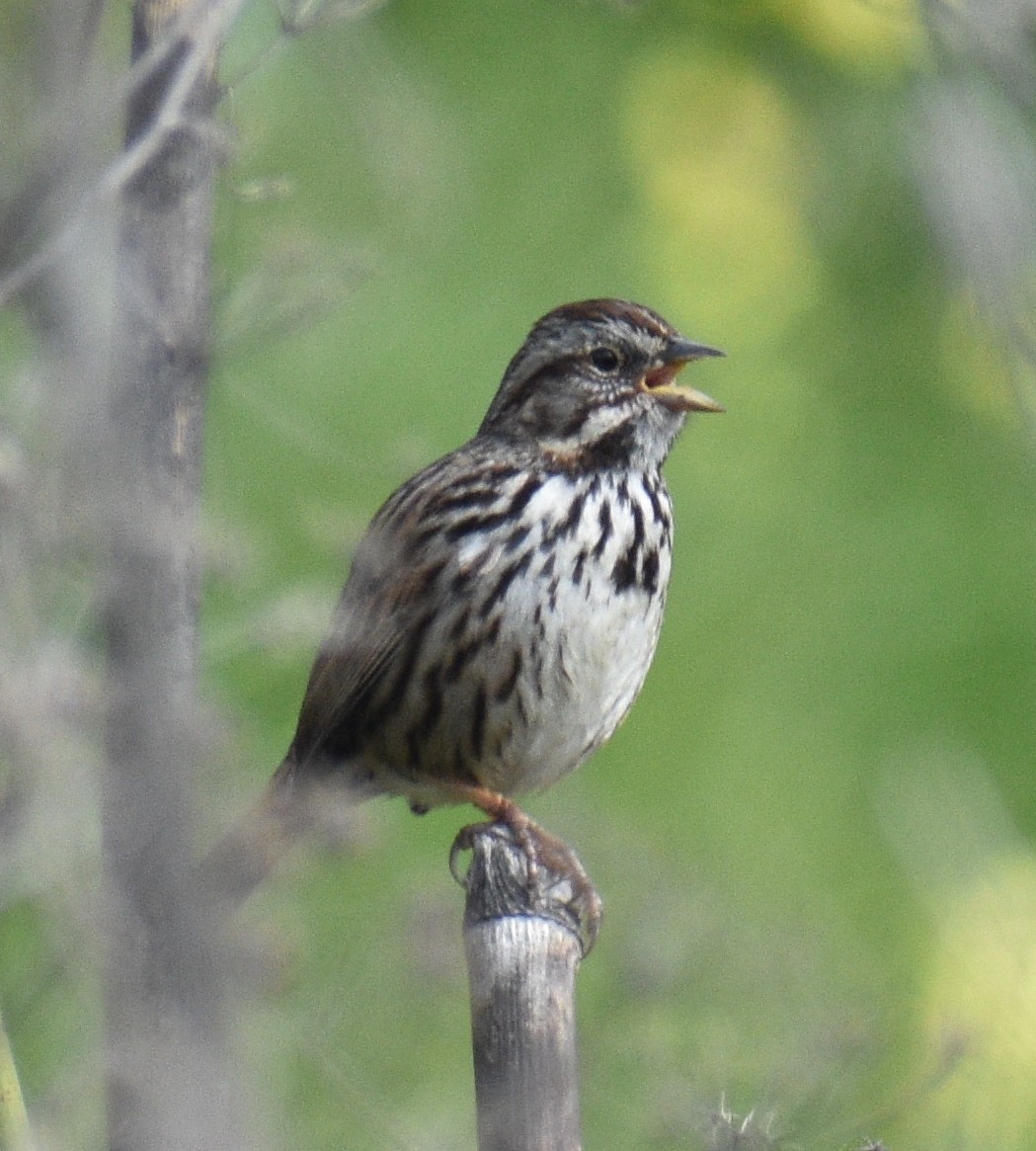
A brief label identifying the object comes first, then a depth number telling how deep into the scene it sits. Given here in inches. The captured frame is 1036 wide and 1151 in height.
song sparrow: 380.2
